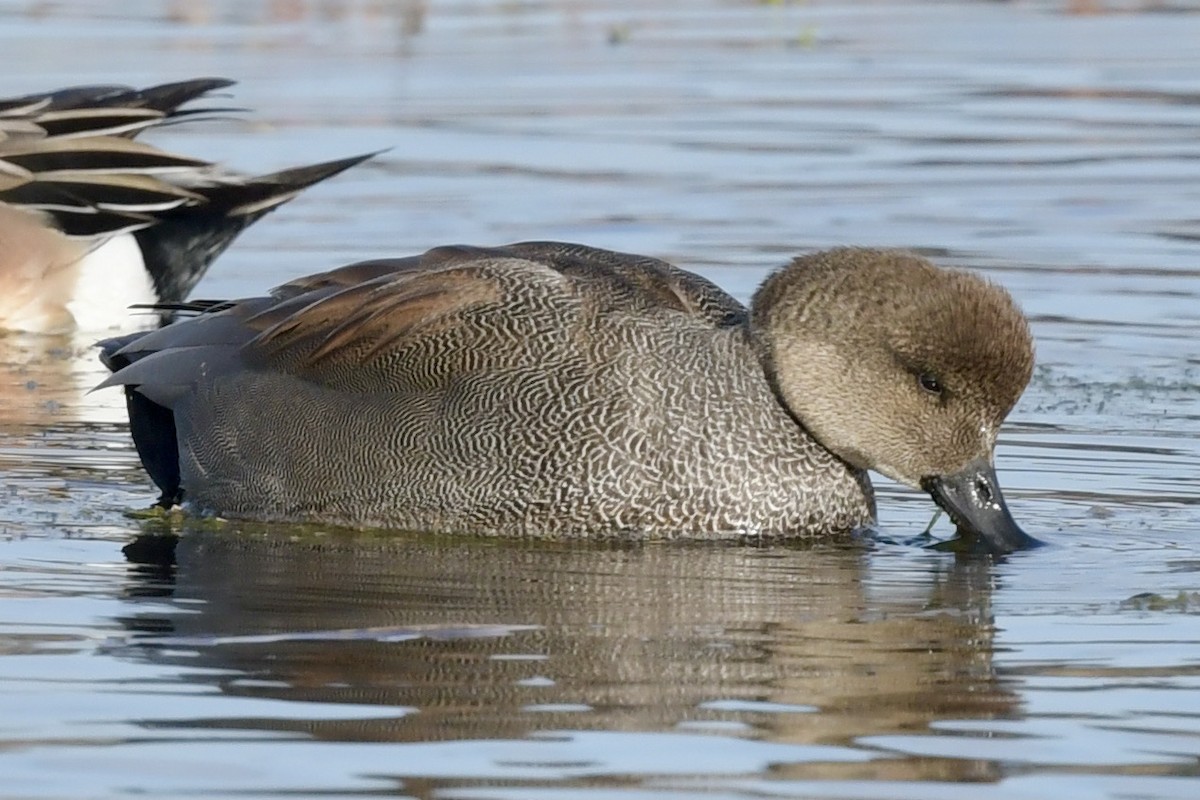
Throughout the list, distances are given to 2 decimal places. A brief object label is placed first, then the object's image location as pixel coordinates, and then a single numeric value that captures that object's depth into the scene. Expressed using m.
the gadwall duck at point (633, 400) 13.34
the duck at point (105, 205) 20.34
